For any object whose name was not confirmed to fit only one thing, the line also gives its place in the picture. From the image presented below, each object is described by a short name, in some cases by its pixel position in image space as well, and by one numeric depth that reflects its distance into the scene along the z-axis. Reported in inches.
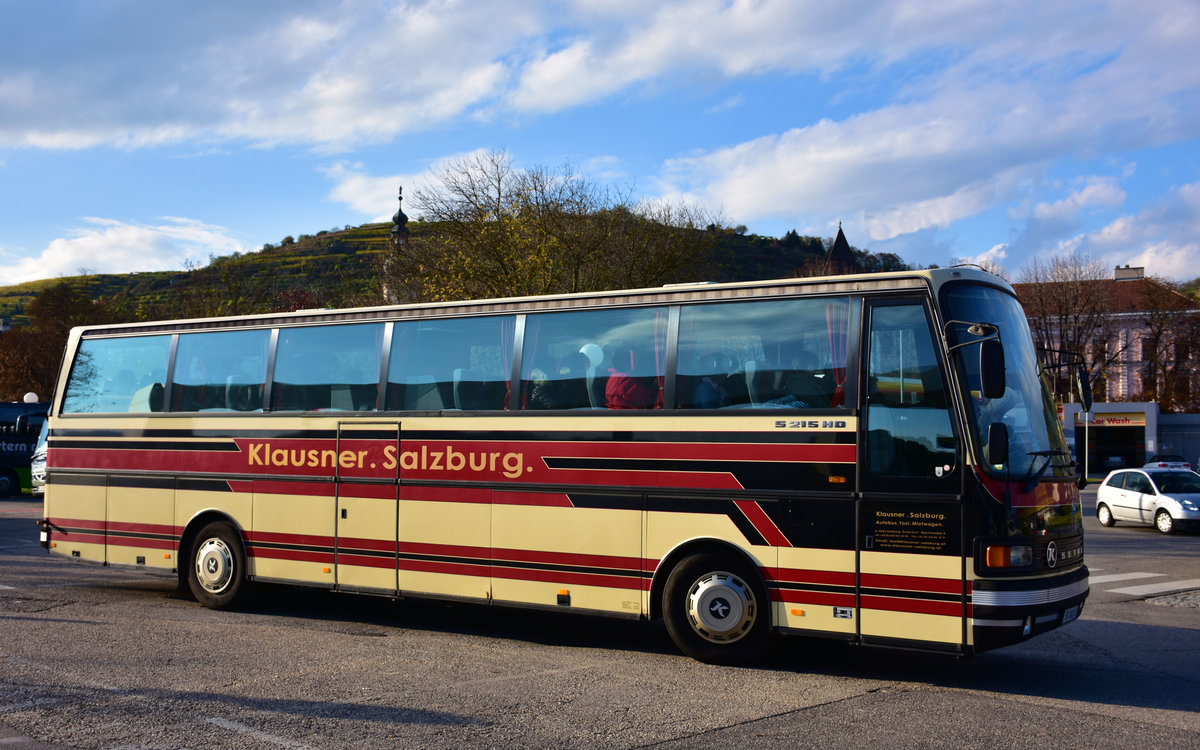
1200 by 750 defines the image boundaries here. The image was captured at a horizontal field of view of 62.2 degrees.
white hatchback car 933.8
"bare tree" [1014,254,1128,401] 2364.7
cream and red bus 304.2
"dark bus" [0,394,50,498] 1346.0
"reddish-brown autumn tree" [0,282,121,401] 2463.1
